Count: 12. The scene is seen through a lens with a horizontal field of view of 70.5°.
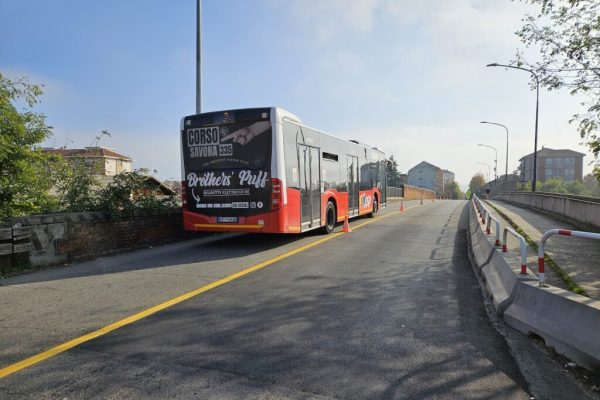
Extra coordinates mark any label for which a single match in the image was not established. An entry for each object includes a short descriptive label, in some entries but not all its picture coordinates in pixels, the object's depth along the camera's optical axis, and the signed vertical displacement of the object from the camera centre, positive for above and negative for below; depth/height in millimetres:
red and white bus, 10070 +355
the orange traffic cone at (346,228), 14008 -1378
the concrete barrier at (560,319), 3789 -1350
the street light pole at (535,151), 31109 +2700
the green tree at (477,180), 151025 +2539
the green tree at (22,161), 9023 +528
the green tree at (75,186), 10422 -19
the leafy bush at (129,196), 10273 -267
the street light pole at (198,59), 14344 +4347
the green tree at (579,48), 10266 +3492
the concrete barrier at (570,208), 12117 -794
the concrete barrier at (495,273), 5371 -1330
